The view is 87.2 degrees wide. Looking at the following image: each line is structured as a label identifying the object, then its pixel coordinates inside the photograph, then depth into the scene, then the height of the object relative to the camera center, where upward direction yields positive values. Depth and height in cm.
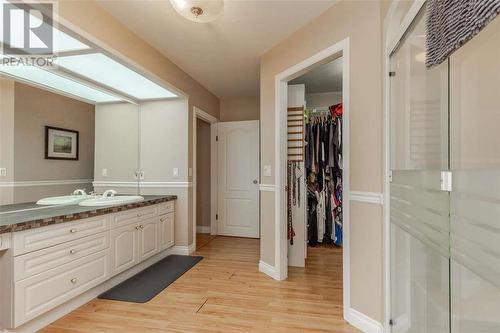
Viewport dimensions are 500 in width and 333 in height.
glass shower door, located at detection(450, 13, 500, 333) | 89 -6
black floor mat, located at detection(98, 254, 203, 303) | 236 -115
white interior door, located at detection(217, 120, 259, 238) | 453 -17
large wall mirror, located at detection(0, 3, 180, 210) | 203 +44
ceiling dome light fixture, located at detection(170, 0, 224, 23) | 172 +108
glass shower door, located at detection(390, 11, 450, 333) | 123 -12
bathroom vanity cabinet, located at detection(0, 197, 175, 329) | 163 -70
